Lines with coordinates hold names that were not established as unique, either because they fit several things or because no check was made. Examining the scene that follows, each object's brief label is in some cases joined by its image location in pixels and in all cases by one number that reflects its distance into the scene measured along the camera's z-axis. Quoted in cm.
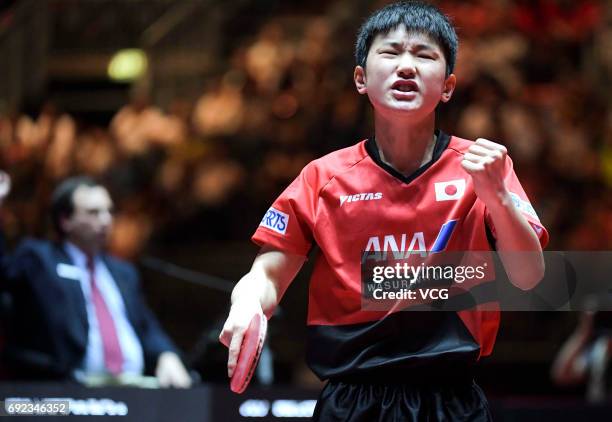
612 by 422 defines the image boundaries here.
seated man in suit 954
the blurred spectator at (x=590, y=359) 1128
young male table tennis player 522
